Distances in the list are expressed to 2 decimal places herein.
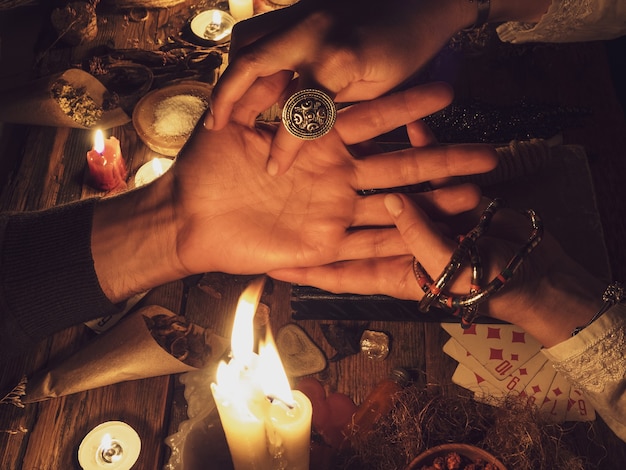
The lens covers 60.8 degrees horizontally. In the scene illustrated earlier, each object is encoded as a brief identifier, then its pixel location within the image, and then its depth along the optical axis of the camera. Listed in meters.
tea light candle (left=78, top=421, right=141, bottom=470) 0.31
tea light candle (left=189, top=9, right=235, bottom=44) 0.47
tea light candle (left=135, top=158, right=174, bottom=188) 0.40
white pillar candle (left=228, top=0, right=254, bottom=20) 0.47
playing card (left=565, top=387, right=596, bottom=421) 0.32
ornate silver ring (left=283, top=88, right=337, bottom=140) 0.29
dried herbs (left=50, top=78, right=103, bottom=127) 0.42
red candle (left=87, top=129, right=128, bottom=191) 0.39
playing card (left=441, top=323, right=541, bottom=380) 0.34
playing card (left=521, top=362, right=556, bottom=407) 0.33
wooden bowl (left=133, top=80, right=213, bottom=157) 0.41
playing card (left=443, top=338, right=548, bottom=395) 0.33
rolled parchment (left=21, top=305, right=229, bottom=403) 0.32
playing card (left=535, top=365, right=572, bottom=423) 0.32
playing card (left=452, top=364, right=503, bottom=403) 0.33
